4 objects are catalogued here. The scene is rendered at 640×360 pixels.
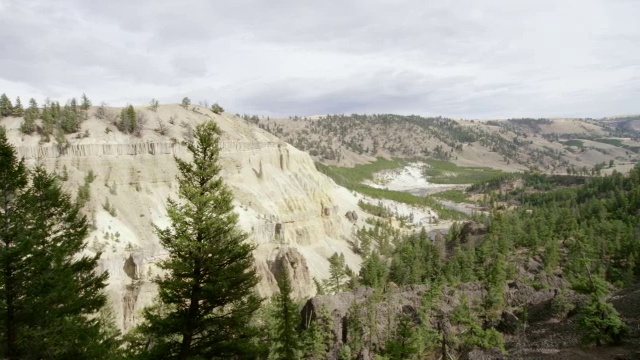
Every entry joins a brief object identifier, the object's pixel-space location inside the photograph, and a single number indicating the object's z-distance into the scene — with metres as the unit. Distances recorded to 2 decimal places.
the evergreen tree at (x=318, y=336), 35.03
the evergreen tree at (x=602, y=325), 25.23
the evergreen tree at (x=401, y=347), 21.09
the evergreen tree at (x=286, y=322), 23.45
